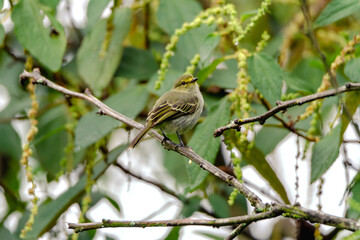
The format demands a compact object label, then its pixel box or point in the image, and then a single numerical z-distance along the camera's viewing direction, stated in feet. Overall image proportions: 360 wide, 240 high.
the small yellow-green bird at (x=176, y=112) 25.14
